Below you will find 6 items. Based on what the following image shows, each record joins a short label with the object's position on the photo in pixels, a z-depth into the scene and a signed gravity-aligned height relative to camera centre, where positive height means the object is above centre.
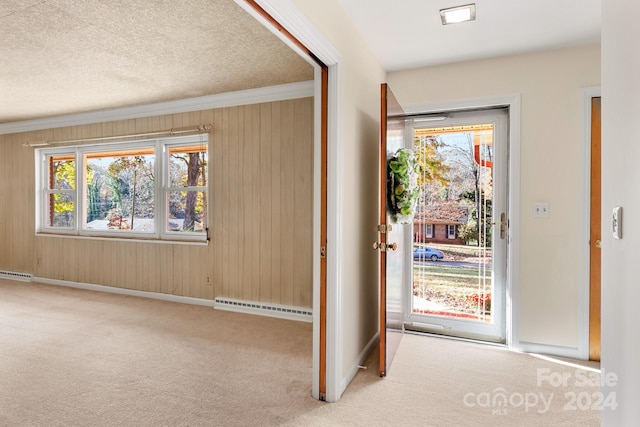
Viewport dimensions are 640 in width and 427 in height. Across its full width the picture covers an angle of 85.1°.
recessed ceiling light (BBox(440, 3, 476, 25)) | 2.21 +1.28
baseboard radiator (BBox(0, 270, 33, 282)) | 5.32 -1.02
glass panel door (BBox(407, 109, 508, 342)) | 3.12 -0.15
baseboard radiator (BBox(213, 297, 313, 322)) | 3.69 -1.08
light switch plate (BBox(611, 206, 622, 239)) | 1.08 -0.03
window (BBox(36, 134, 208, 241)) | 4.30 +0.28
